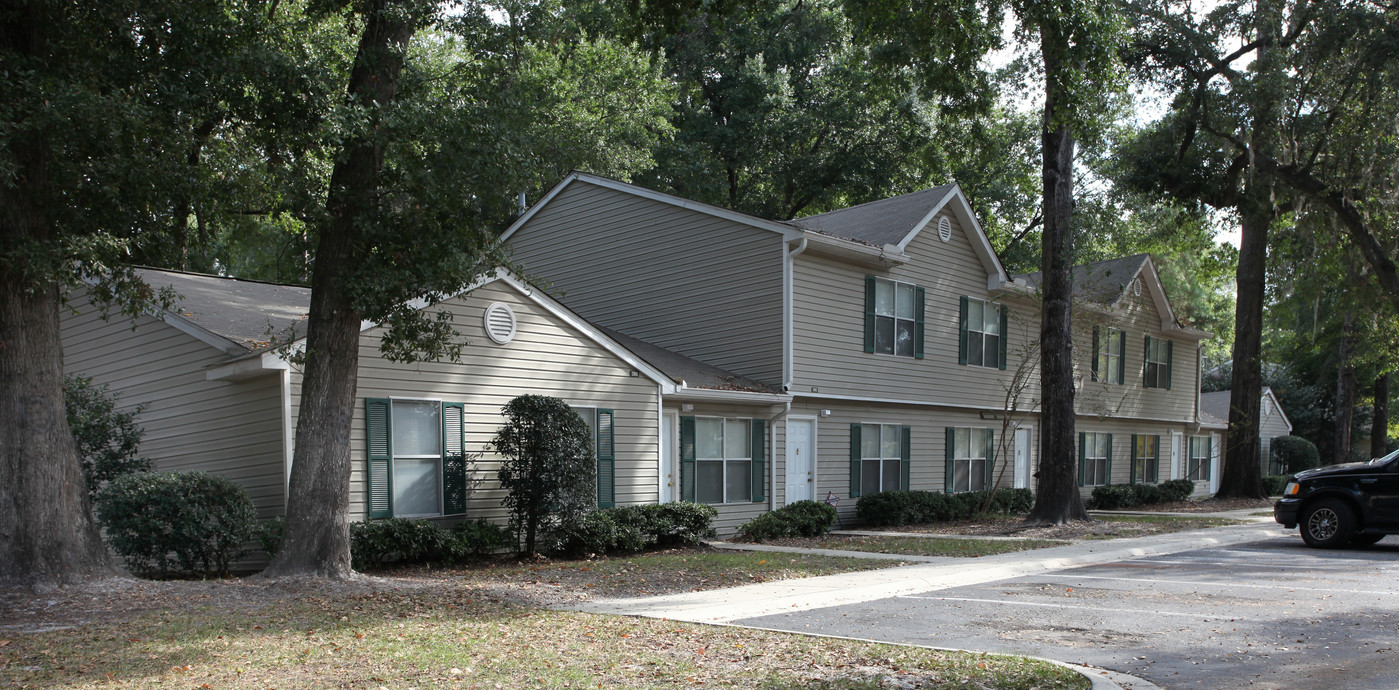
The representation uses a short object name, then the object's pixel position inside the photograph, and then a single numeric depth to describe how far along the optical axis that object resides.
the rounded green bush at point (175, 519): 11.83
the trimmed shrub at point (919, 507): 20.91
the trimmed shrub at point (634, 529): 14.72
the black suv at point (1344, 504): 15.31
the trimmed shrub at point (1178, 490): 31.44
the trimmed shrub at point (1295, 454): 44.81
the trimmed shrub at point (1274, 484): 33.18
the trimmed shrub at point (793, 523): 17.83
